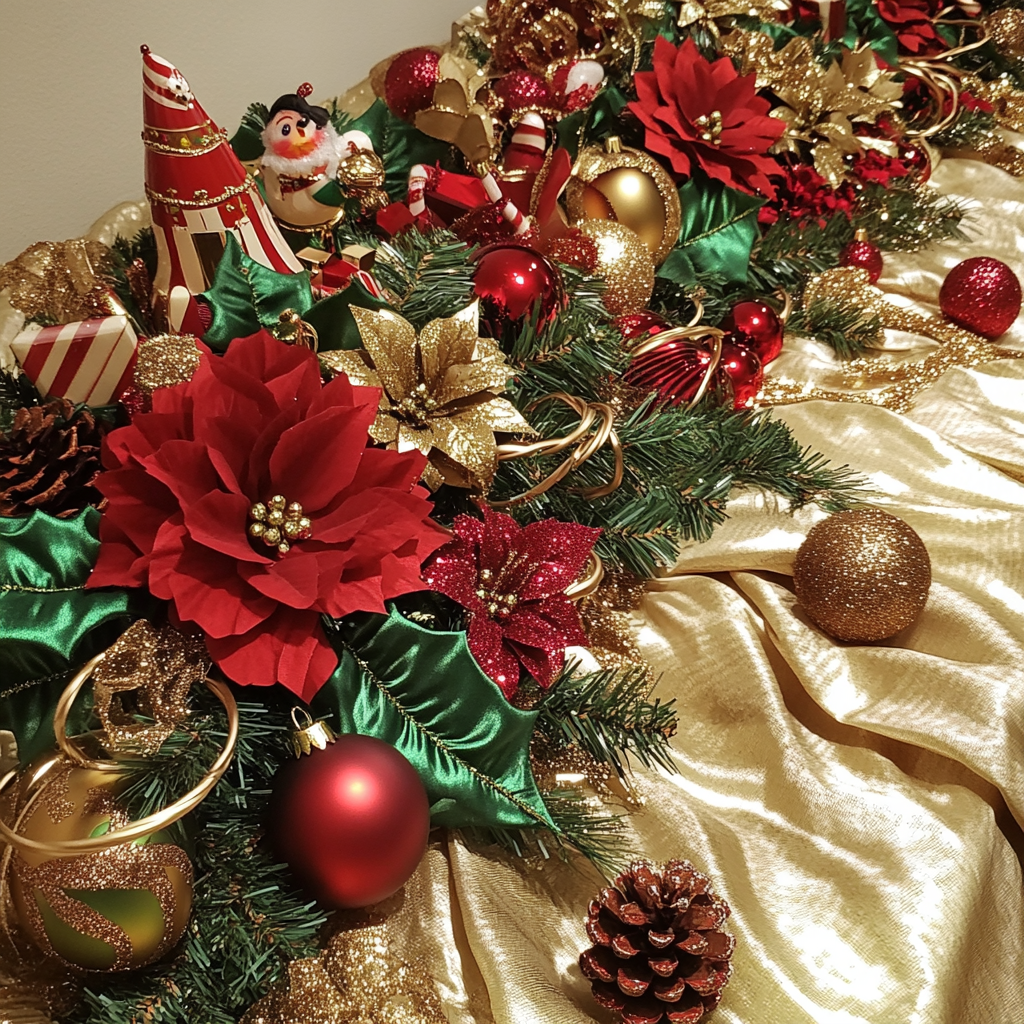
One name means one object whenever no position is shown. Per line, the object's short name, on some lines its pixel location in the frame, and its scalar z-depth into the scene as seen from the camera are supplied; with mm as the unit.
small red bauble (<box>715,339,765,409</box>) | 825
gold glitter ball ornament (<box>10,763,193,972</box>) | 407
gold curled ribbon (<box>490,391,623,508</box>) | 562
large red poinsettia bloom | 439
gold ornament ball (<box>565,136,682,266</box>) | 848
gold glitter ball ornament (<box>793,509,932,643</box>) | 625
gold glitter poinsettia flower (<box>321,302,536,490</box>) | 546
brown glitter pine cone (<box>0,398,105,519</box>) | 500
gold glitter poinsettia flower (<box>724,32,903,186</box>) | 1001
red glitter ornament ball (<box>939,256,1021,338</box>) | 964
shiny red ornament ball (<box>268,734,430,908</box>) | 443
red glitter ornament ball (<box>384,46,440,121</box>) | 914
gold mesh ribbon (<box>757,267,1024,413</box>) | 891
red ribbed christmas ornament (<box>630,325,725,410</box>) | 733
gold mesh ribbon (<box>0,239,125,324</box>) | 753
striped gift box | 520
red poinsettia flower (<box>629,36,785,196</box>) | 889
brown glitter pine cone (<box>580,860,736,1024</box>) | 454
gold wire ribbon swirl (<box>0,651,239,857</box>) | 386
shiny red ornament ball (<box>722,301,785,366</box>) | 880
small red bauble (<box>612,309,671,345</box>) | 772
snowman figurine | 688
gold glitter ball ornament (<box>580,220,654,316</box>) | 770
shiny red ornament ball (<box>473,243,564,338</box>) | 649
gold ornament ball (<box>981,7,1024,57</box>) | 1265
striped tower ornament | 564
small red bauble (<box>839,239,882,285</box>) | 1014
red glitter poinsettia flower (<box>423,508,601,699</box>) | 535
